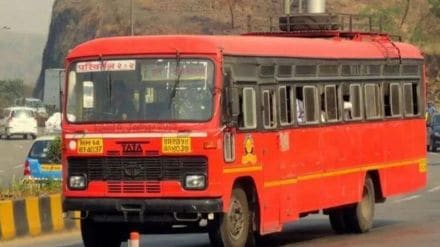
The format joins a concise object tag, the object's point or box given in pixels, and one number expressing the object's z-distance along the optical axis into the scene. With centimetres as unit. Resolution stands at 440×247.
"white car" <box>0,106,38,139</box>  7406
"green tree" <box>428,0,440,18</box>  9912
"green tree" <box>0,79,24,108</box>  16498
